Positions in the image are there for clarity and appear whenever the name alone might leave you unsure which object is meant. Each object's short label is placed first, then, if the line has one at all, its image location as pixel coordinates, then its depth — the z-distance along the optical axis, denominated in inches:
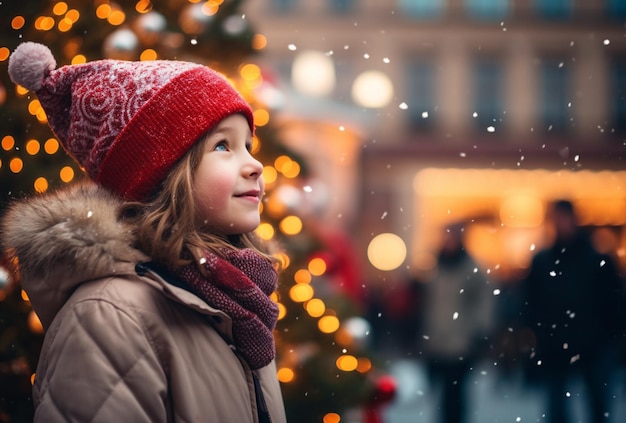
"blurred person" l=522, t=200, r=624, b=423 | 230.4
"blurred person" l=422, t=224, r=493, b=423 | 248.1
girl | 66.3
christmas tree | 131.7
